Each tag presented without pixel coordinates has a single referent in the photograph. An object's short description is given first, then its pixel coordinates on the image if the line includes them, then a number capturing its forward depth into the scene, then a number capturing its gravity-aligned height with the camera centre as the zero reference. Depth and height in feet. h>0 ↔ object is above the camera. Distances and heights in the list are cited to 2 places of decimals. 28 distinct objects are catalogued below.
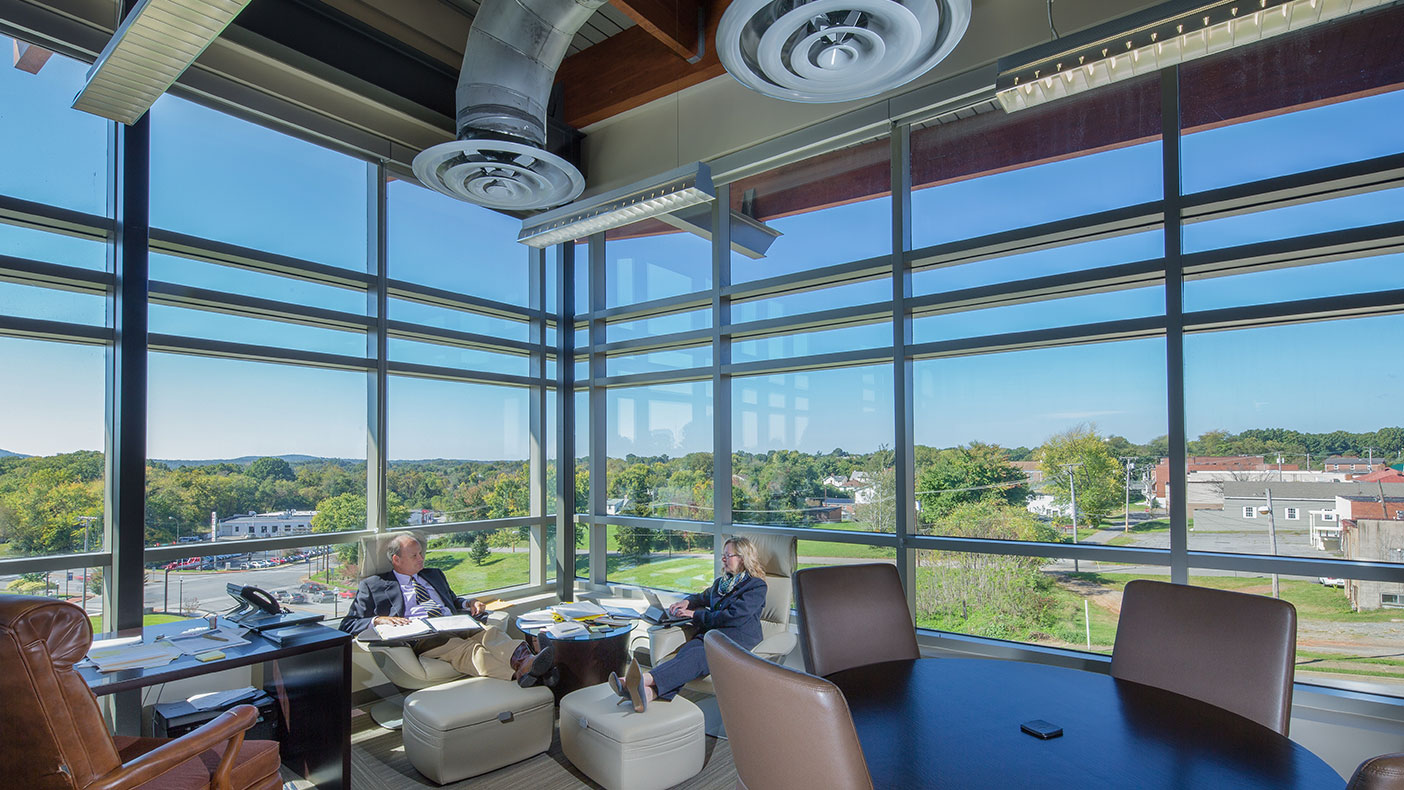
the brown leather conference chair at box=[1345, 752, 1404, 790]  3.42 -1.84
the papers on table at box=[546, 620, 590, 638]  12.79 -4.08
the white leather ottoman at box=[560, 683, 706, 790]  10.22 -5.01
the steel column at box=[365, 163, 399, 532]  15.62 +1.33
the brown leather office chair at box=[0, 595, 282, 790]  6.11 -2.66
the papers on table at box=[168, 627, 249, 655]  9.63 -3.24
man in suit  12.97 -3.89
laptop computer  13.41 -4.20
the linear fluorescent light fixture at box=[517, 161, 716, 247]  12.98 +4.08
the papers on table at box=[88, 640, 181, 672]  8.72 -3.12
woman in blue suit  11.18 -3.95
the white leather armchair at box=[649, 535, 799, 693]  13.53 -4.29
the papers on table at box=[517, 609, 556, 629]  13.44 -4.09
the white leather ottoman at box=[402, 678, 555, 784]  10.55 -4.94
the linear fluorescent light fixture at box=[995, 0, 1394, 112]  7.52 +4.23
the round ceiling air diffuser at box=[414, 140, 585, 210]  11.19 +4.06
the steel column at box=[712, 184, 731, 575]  16.74 +0.42
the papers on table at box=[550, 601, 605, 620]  14.03 -4.11
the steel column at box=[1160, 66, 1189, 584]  11.28 +0.73
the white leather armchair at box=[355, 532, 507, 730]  12.84 -4.78
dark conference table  5.34 -2.91
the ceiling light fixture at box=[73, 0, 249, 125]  7.89 +4.46
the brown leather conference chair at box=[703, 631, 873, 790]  4.61 -2.24
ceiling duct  11.64 +5.42
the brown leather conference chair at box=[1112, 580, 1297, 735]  7.18 -2.71
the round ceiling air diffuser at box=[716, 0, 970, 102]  7.13 +3.97
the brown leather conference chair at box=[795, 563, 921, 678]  9.36 -2.91
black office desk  9.93 -4.37
